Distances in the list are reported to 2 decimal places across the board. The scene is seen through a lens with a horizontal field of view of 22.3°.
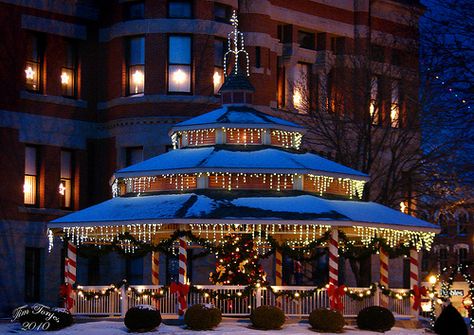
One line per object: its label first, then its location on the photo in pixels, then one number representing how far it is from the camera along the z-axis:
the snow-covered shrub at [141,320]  36.72
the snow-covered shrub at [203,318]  36.91
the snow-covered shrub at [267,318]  37.16
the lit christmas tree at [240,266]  41.91
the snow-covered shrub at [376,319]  38.12
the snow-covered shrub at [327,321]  37.28
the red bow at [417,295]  41.12
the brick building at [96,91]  52.03
